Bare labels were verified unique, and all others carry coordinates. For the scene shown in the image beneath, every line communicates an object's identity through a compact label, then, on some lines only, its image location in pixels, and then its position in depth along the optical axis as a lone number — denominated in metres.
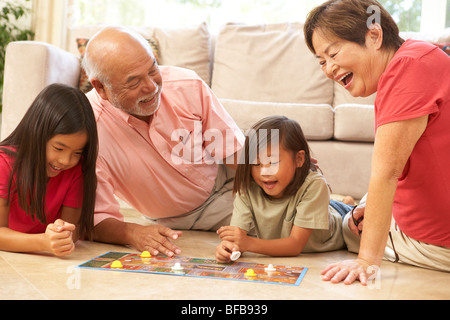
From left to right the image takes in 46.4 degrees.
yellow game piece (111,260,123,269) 1.37
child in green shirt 1.60
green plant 3.85
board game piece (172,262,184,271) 1.38
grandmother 1.26
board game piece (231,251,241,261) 1.46
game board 1.33
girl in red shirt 1.49
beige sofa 2.80
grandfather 1.70
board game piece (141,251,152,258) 1.51
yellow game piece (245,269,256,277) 1.33
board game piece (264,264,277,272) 1.39
